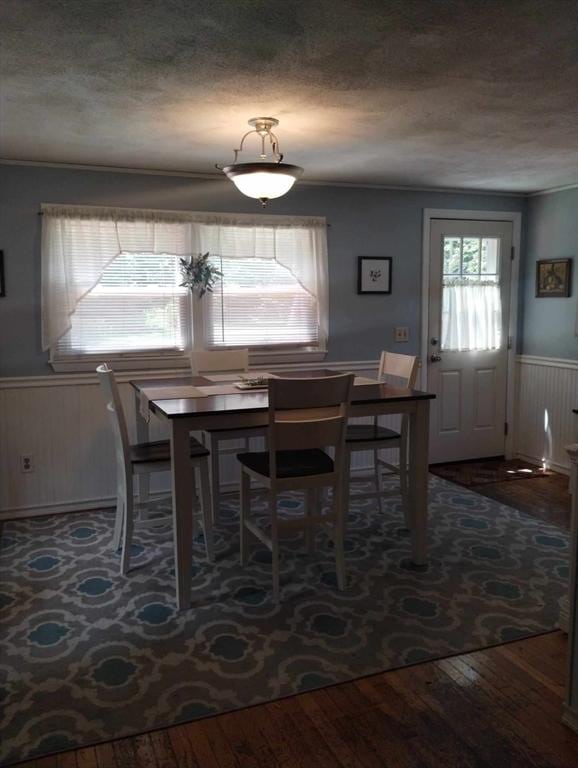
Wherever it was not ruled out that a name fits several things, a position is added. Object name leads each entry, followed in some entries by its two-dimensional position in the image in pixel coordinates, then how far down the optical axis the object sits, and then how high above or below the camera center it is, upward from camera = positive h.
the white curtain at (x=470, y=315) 5.00 -0.01
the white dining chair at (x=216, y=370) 3.71 -0.37
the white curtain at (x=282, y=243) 4.21 +0.49
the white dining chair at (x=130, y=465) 2.99 -0.75
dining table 2.68 -0.47
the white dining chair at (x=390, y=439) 3.47 -0.71
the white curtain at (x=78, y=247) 3.84 +0.43
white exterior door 4.96 -0.17
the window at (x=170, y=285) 3.90 +0.19
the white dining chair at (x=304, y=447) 2.66 -0.59
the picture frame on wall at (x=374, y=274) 4.66 +0.30
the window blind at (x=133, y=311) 3.99 +0.02
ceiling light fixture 2.69 +0.61
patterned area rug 2.12 -1.30
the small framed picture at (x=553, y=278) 4.75 +0.28
